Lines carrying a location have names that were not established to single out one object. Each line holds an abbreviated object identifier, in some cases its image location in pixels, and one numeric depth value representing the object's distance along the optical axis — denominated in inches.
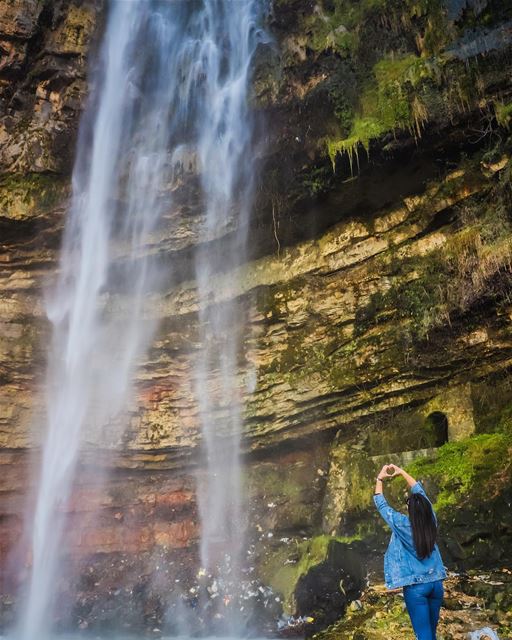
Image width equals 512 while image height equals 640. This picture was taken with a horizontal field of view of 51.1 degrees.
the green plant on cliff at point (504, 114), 323.3
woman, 132.3
